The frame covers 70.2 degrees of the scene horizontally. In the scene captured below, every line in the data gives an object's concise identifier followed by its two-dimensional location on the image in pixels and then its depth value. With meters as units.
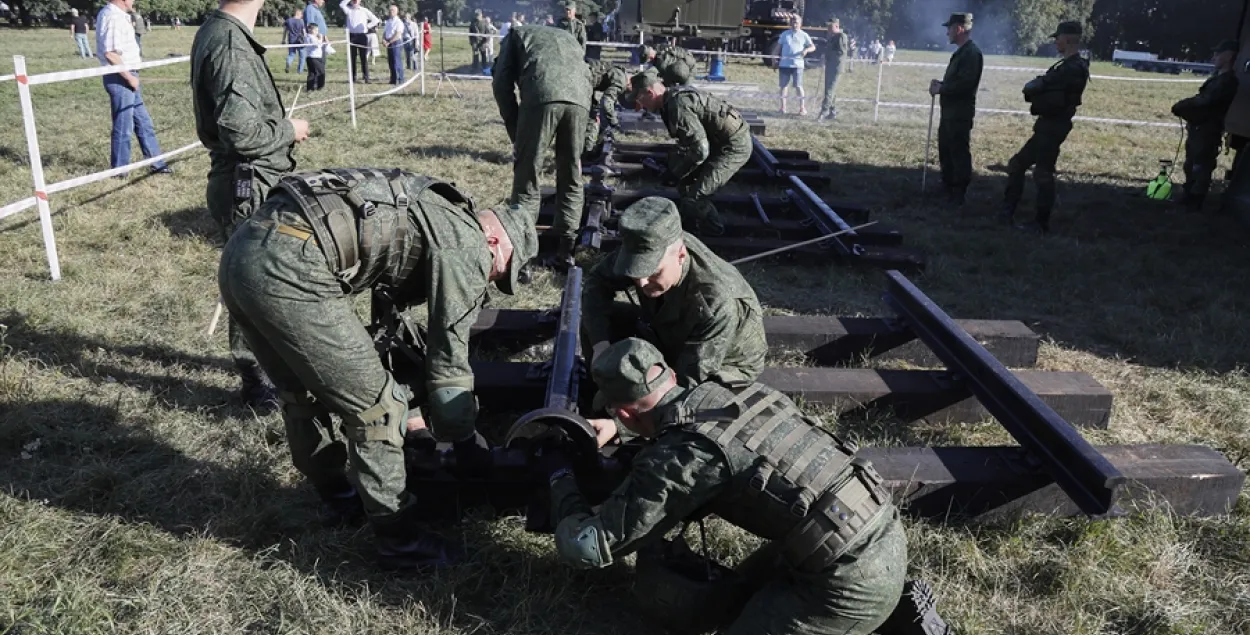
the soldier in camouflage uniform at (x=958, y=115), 9.03
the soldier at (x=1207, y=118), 9.20
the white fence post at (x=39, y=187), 5.71
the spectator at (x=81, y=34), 23.16
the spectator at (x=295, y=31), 17.72
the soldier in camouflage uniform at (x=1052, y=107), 7.97
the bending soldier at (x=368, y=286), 2.73
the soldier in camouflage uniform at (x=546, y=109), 6.16
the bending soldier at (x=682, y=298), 3.33
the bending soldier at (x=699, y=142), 6.96
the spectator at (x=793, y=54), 16.34
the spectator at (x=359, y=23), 17.30
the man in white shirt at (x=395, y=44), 17.31
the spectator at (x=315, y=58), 15.79
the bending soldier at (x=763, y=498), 2.43
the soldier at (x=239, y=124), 3.87
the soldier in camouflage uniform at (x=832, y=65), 15.67
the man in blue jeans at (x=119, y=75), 8.32
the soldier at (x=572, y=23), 13.73
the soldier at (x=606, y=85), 9.51
